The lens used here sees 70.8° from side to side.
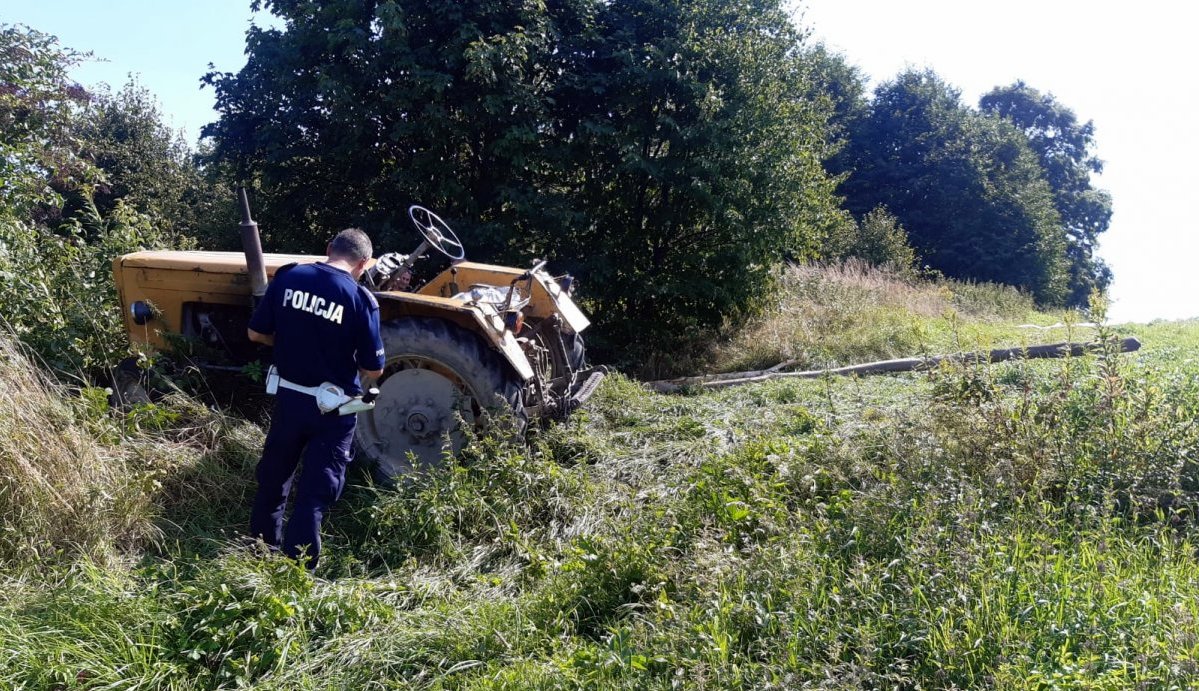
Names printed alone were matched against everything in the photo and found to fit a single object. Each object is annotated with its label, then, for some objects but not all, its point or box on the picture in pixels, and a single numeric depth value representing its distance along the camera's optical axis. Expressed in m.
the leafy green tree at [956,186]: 30.25
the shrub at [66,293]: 5.58
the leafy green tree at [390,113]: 9.78
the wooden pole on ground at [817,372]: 8.91
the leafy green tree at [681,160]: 10.35
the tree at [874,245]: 21.83
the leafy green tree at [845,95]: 32.97
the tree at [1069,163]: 37.84
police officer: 4.21
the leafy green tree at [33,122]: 6.81
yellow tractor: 5.19
